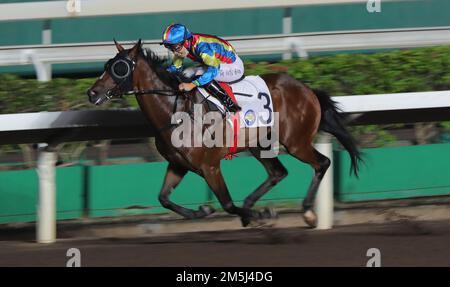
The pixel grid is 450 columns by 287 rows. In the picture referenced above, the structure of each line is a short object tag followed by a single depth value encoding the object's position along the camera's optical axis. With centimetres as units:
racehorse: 1311
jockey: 1302
